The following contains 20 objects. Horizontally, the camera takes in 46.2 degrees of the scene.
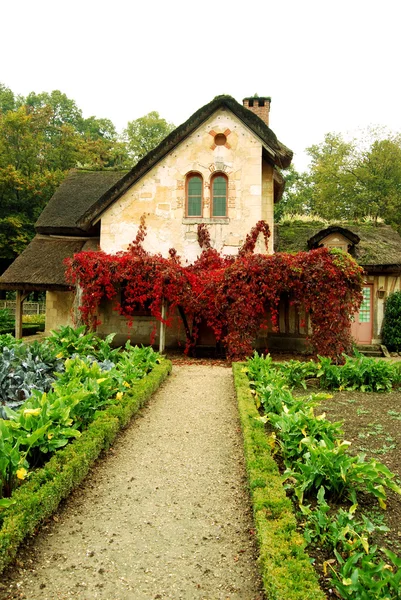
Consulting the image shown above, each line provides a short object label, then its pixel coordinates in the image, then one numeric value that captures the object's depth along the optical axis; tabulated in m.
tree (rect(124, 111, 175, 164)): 43.78
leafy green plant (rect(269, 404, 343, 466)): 4.95
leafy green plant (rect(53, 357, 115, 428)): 5.75
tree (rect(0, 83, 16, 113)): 43.50
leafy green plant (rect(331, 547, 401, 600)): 2.73
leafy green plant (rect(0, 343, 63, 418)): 6.62
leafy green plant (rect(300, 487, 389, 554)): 3.35
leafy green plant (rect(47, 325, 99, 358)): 9.23
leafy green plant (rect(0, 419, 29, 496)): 3.91
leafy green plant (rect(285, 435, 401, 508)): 4.11
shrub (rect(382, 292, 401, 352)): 16.48
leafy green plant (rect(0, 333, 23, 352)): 10.25
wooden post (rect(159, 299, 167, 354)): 12.63
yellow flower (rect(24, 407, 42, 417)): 4.67
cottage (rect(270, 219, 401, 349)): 16.67
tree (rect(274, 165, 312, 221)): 38.38
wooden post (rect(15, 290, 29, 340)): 17.84
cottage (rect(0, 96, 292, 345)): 13.92
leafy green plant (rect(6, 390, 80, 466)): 4.55
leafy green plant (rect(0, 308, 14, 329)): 23.85
